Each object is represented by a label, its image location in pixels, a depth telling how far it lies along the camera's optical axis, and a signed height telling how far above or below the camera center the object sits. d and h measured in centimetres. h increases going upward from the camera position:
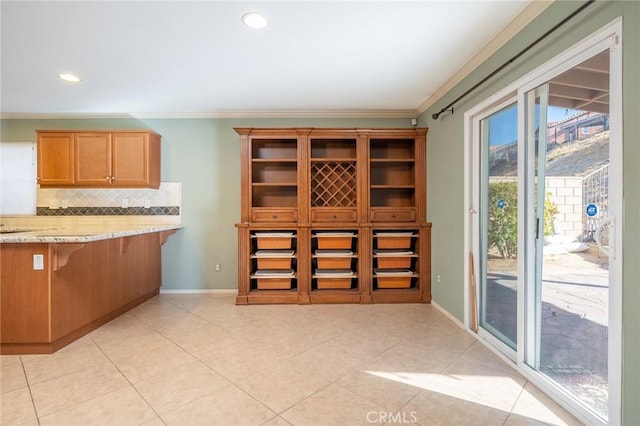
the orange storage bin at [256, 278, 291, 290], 338 -90
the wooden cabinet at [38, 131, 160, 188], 341 +64
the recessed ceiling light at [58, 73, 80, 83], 265 +130
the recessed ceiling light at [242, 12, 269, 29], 184 +131
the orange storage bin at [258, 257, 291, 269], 338 -65
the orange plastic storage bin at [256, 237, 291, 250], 337 -39
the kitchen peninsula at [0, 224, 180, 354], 217 -66
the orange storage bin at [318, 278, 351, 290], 341 -90
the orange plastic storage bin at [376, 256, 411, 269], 340 -64
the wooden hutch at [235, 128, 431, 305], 336 -35
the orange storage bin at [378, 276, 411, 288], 341 -89
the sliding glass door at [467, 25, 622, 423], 134 -10
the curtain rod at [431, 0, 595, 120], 140 +103
